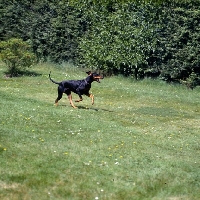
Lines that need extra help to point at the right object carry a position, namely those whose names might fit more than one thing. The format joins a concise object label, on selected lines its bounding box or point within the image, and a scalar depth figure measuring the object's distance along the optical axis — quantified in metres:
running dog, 18.33
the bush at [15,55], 25.45
